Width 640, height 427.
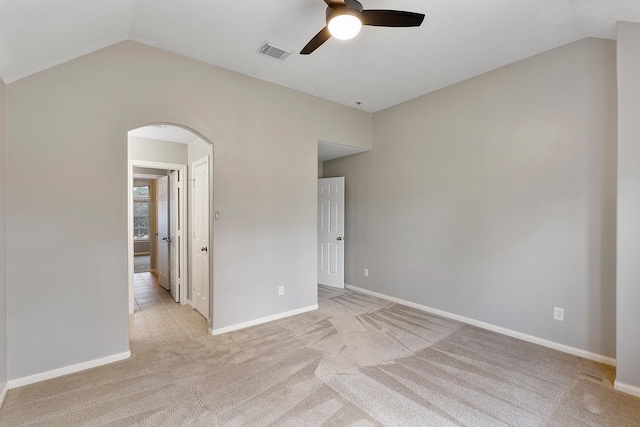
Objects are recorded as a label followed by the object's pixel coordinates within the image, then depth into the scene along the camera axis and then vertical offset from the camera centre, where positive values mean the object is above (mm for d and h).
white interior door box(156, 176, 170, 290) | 5184 -374
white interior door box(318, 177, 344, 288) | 5207 -357
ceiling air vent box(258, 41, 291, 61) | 2842 +1611
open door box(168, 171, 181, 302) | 4605 -373
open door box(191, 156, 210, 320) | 3754 -332
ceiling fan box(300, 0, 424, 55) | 1862 +1272
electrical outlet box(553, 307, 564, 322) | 2912 -1018
